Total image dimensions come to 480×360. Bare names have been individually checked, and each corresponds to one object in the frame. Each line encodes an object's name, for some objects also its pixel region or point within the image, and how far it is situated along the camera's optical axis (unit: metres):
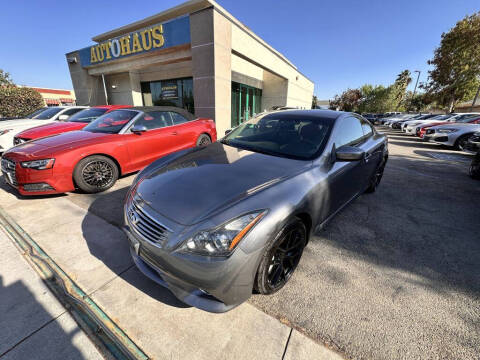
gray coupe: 1.35
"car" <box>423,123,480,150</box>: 8.30
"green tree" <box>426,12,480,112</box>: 20.22
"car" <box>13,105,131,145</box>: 4.98
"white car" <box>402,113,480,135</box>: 11.63
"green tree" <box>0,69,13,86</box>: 20.83
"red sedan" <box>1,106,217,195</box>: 3.07
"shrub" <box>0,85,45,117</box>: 12.59
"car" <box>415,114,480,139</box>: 9.45
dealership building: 9.33
